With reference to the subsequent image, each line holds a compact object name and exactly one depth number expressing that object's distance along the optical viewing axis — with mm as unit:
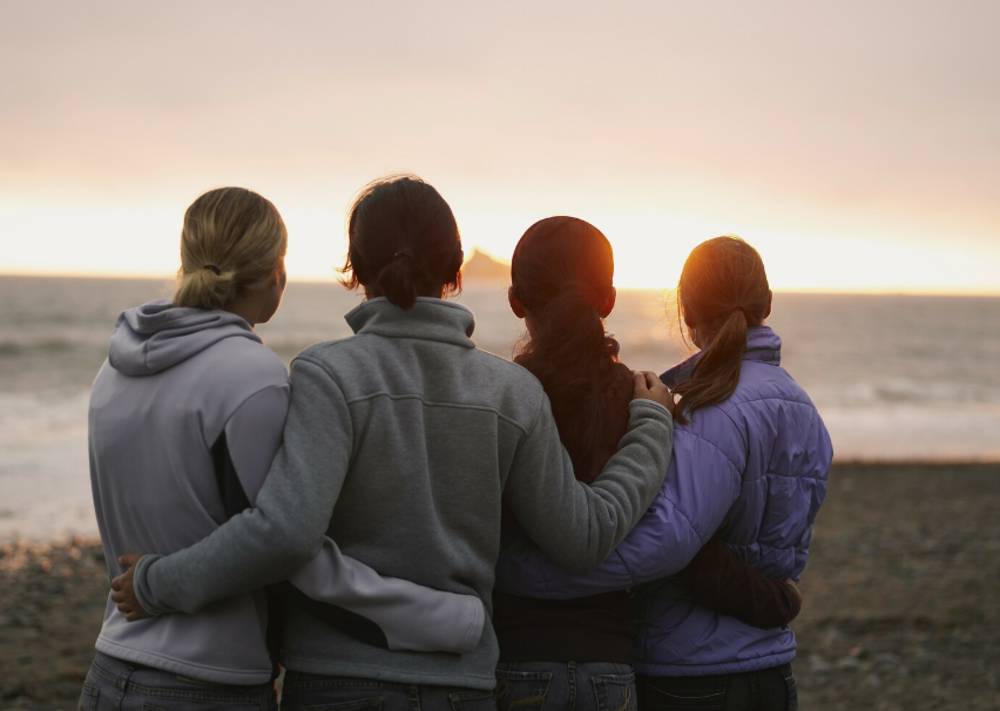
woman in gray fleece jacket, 1878
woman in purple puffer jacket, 2285
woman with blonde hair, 1928
